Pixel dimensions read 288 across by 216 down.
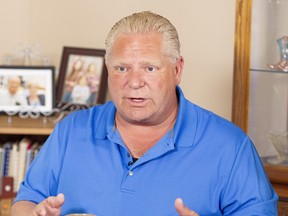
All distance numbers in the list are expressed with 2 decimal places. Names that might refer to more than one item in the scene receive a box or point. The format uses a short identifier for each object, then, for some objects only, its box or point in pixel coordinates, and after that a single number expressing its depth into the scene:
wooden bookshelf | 3.27
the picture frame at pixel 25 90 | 3.46
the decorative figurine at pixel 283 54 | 3.00
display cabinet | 2.99
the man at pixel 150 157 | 2.01
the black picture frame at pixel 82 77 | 3.46
